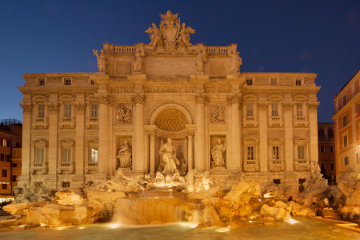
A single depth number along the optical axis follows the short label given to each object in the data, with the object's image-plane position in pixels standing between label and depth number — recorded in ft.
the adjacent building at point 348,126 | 115.24
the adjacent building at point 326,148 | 170.40
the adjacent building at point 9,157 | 147.33
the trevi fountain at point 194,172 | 72.54
